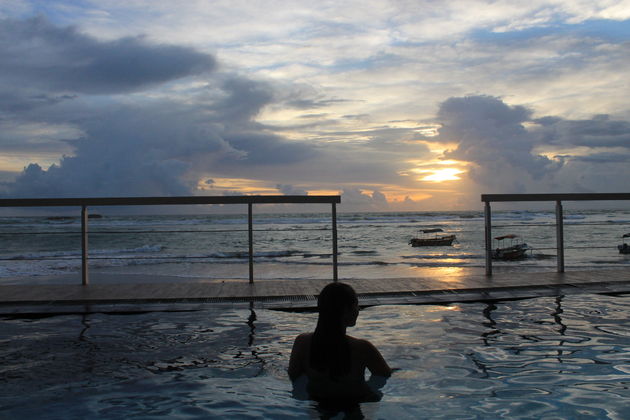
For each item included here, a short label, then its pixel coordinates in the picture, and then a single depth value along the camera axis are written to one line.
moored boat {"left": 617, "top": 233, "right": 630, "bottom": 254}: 18.17
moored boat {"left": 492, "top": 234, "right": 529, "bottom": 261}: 19.31
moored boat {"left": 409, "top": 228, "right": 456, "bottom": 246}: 24.88
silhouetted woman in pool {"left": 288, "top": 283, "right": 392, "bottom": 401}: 2.53
